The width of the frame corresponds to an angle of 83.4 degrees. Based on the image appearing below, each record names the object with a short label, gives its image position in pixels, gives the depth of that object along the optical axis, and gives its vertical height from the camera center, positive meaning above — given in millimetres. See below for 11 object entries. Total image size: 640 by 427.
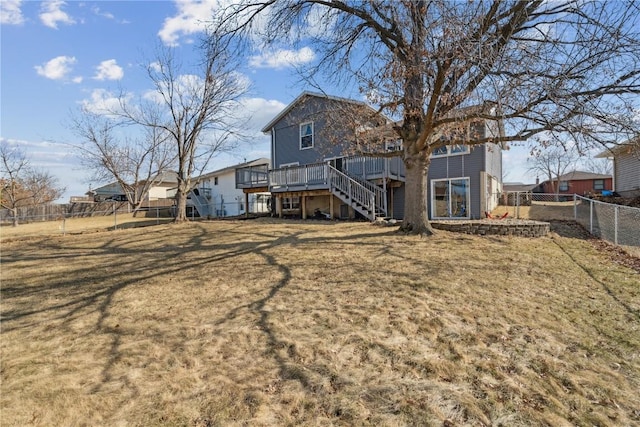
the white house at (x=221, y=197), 28938 +1020
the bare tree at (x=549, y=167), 40875 +3912
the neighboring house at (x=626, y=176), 18647 +1228
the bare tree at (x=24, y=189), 32000 +2630
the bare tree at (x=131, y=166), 28531 +3680
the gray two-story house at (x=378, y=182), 15672 +1019
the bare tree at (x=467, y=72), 6793 +2728
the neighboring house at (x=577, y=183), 42525 +2020
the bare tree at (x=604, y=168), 38100 +3394
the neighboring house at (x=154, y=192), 42906 +2321
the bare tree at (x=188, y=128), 18891 +4320
